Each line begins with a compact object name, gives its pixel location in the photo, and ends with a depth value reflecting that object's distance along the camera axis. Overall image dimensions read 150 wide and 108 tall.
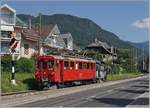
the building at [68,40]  107.12
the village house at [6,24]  68.75
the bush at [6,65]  49.06
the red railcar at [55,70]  39.94
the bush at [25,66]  51.63
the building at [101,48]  142.25
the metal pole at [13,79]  38.02
